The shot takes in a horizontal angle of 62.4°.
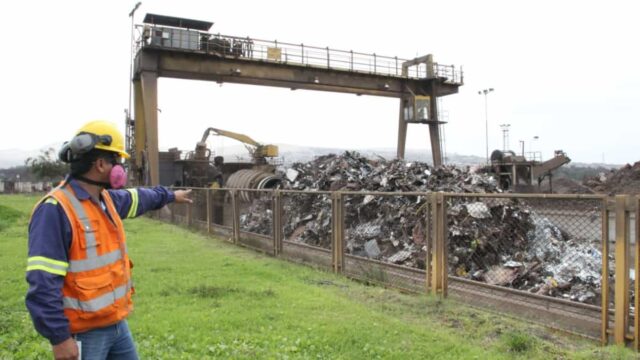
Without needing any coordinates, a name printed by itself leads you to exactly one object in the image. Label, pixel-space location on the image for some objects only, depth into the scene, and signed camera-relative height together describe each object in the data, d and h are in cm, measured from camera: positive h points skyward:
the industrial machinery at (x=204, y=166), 2469 -49
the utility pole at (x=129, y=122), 2383 +174
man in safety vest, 233 -47
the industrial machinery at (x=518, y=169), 3200 -109
